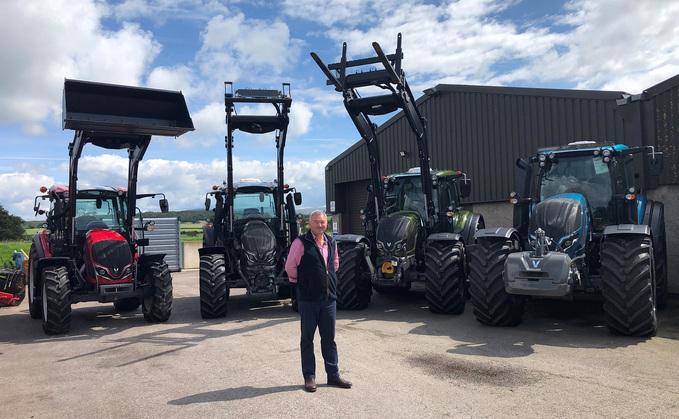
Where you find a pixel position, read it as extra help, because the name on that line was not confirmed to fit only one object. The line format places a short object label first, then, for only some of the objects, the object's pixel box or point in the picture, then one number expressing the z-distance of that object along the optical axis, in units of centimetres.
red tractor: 823
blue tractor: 652
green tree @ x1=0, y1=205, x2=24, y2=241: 4695
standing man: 495
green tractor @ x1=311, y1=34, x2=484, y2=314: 856
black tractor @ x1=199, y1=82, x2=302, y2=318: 897
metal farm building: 1066
